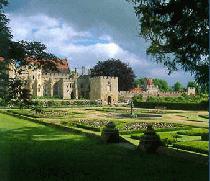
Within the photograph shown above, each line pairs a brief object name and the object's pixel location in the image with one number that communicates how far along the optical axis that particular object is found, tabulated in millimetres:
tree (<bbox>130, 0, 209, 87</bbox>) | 5310
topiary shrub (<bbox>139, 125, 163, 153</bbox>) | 6133
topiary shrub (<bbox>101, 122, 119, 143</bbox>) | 7308
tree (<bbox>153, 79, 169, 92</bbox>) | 77717
